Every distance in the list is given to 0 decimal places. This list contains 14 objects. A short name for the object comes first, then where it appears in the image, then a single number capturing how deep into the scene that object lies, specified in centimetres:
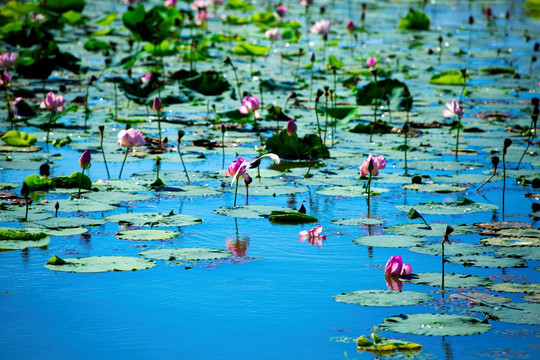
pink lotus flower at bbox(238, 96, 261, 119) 1187
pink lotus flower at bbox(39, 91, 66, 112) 1135
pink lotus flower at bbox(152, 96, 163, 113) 1097
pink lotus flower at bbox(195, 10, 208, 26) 2283
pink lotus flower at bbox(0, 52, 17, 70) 1467
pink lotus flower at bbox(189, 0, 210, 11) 2296
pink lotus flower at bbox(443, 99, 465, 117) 1054
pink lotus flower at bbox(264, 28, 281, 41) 2032
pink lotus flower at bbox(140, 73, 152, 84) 1441
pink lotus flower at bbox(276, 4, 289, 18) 2425
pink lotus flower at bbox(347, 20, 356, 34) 2208
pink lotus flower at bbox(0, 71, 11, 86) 1292
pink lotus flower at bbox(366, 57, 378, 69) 1514
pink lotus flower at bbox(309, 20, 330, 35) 2095
